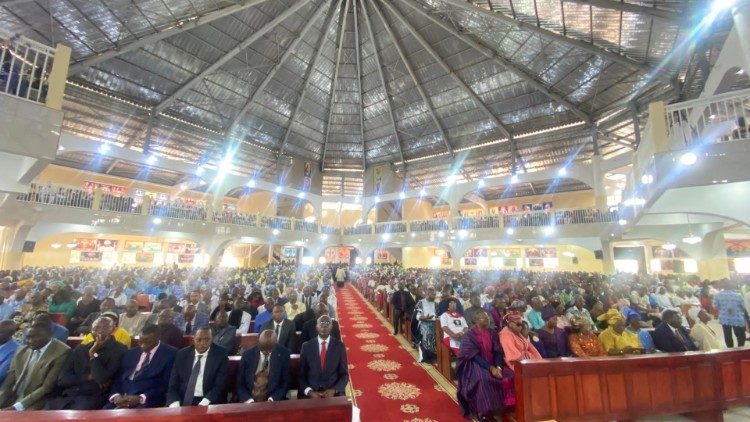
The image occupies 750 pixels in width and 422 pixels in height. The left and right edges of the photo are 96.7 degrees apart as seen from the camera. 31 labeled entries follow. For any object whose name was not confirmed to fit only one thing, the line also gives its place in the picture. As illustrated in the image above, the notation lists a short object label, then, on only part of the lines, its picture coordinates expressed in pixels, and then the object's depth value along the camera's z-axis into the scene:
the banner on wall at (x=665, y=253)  18.31
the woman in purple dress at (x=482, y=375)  3.82
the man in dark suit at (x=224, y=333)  4.37
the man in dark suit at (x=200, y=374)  3.07
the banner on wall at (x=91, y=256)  18.30
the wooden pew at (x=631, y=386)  3.48
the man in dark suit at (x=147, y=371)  3.07
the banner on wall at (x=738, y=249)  16.20
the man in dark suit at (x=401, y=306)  7.85
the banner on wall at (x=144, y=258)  20.09
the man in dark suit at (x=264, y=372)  3.24
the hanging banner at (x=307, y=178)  23.66
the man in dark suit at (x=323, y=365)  3.52
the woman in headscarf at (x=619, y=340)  4.45
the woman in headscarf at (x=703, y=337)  4.68
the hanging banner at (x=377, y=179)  24.07
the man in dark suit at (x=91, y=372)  2.91
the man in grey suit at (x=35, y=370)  2.85
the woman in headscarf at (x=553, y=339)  4.47
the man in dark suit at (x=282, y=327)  4.57
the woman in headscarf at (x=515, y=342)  4.05
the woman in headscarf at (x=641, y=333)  4.76
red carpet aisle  4.15
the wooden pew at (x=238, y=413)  1.98
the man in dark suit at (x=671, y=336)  4.56
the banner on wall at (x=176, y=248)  21.36
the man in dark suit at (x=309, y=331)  4.73
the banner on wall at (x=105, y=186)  18.50
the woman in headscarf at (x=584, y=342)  4.38
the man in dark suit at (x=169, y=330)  4.13
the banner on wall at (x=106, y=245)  18.81
